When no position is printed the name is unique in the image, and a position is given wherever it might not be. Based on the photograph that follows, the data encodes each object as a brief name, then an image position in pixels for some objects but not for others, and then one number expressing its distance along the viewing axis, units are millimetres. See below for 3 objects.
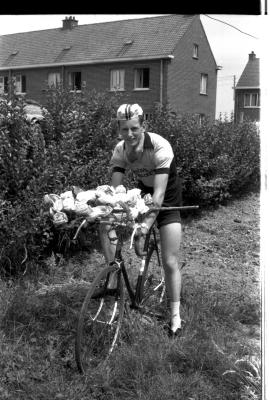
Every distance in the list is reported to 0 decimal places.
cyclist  3457
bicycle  3184
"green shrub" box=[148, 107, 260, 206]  8039
